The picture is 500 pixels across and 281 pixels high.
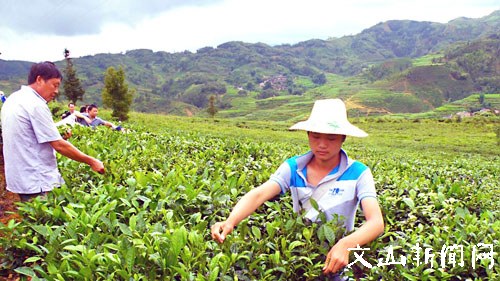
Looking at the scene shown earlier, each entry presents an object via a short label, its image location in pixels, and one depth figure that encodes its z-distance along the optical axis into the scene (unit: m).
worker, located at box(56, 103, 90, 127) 6.95
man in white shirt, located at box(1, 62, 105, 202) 3.19
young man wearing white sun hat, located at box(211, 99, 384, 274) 2.03
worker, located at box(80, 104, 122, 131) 7.77
